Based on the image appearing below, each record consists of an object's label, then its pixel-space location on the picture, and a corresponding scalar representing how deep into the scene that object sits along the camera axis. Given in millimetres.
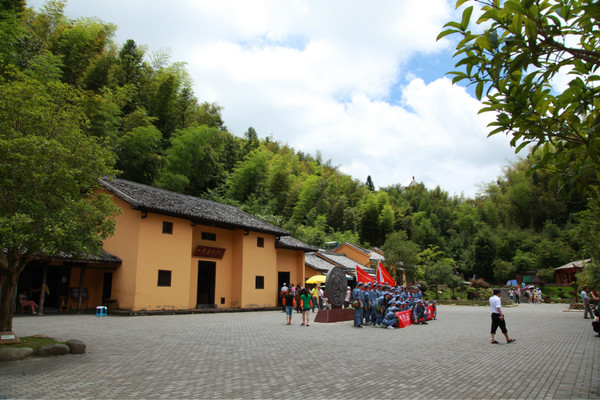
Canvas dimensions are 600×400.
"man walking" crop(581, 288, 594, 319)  18047
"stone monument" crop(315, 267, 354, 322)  15383
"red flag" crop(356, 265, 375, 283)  16156
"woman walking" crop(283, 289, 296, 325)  14078
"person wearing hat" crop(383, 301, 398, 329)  13984
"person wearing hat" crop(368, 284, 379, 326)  14469
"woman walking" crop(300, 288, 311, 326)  14141
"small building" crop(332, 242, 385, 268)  40469
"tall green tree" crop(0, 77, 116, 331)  7625
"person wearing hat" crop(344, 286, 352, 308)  18405
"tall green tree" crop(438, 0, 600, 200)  3324
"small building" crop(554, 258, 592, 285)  39275
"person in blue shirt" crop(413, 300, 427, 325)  15680
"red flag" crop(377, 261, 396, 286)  17344
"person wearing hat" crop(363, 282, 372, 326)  14352
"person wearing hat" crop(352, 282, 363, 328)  13891
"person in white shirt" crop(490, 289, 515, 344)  10008
